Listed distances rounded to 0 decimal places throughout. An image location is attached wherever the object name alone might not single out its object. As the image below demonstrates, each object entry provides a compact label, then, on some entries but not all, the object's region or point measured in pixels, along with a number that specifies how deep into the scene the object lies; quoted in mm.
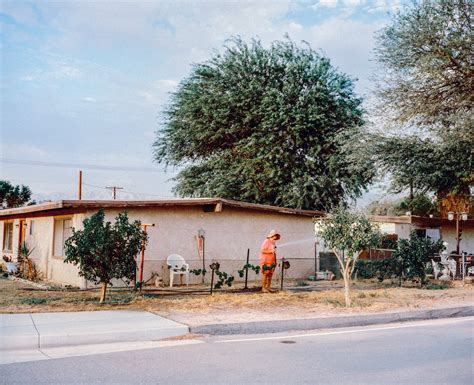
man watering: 16141
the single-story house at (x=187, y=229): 18391
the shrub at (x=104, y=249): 13328
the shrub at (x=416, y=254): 18406
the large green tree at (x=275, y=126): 27531
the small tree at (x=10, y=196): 53594
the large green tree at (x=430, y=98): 20531
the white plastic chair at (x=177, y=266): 18562
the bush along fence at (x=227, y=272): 16859
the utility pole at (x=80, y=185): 46716
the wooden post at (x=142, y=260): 15830
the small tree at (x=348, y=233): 14227
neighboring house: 29303
